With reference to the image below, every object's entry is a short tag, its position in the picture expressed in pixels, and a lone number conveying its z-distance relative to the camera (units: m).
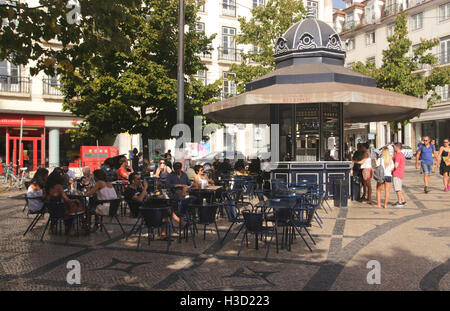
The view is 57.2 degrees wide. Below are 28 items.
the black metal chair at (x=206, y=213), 6.49
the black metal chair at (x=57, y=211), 6.76
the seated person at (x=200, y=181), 9.16
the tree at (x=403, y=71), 20.23
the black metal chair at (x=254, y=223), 5.80
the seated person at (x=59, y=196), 7.17
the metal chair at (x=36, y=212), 7.38
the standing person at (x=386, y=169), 10.12
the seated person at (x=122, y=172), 11.42
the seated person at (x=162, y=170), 11.98
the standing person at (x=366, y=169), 10.64
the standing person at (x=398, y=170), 10.00
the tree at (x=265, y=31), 21.52
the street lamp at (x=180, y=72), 11.04
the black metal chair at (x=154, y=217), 6.16
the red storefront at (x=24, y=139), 23.70
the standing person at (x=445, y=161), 12.12
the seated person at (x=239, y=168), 12.57
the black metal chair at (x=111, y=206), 7.28
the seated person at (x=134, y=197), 7.57
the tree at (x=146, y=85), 15.20
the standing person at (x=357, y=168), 11.04
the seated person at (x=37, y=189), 7.64
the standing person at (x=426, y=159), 12.69
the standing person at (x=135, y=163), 17.13
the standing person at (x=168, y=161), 14.27
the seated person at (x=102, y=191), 7.46
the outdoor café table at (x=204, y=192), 8.00
